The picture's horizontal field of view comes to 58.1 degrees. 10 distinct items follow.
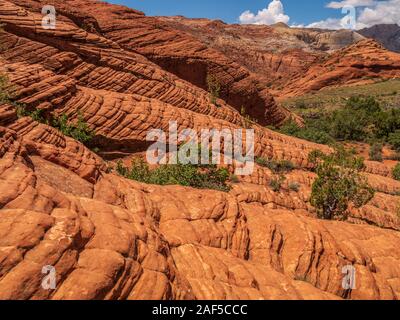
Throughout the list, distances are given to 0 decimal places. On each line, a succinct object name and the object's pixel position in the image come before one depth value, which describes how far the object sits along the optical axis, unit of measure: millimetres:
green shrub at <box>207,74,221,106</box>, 38625
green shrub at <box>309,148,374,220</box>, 19156
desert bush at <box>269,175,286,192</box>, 24412
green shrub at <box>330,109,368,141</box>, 47562
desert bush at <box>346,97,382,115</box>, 53659
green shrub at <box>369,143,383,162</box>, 39719
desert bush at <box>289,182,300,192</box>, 25167
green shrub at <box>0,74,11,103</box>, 15707
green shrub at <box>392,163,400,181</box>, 33625
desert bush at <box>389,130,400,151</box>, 43622
